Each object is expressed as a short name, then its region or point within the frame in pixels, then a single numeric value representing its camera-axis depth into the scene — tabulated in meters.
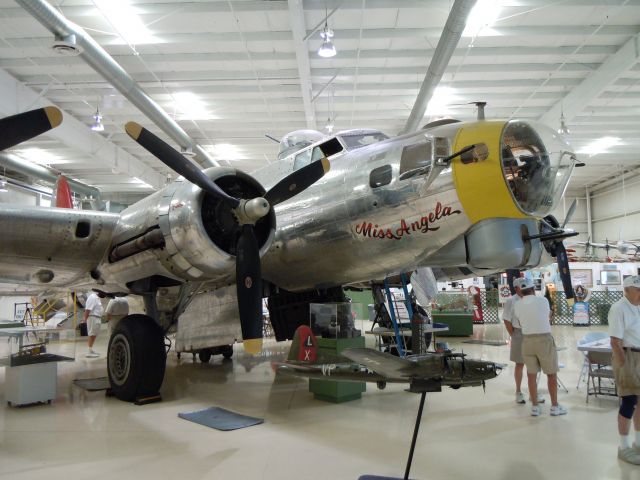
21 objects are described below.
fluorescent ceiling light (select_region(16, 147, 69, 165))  17.47
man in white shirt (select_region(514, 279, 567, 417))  5.59
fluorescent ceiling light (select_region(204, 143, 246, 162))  18.76
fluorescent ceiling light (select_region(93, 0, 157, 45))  9.16
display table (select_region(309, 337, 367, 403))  5.95
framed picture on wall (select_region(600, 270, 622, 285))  19.98
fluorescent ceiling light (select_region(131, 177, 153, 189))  22.55
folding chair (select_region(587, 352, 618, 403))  5.98
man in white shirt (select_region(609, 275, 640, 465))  4.12
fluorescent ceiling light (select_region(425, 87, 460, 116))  13.67
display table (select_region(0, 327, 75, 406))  6.09
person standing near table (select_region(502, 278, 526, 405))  6.23
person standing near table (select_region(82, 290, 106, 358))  12.10
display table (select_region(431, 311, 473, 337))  14.79
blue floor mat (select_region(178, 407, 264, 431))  5.13
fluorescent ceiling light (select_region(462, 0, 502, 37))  9.37
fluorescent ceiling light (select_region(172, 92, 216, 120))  13.84
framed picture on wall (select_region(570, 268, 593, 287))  20.19
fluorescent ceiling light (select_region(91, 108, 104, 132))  12.51
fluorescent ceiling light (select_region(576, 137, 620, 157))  18.47
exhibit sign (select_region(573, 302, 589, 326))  17.31
